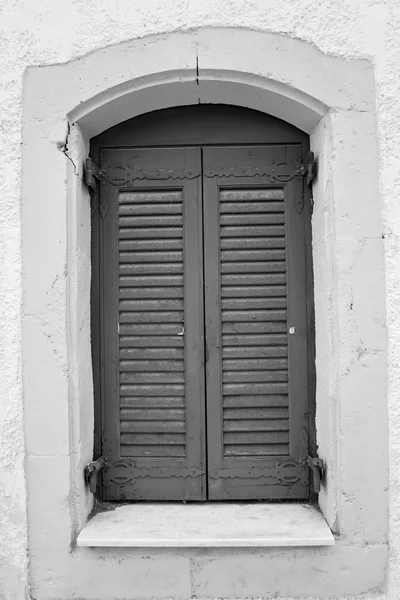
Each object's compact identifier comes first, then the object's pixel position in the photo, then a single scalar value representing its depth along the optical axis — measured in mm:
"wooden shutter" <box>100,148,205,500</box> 3074
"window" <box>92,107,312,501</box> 3064
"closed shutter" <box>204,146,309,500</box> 3057
